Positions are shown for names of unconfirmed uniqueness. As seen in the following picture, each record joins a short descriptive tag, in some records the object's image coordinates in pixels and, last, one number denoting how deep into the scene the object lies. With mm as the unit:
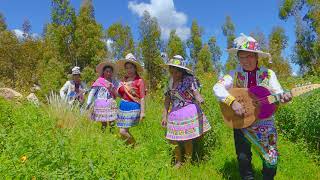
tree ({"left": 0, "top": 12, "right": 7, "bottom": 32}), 15474
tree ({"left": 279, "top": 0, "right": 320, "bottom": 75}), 12989
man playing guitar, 2560
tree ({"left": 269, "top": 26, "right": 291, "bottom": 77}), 13968
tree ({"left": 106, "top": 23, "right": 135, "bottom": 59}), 13941
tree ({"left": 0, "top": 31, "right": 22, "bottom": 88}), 13406
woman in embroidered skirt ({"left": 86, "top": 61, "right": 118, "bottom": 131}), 4211
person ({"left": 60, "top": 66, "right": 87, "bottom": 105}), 5102
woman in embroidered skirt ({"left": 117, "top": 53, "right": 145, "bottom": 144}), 3662
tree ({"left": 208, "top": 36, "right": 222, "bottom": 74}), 17313
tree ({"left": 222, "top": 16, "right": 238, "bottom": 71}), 17984
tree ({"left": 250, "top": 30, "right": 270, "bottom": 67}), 15482
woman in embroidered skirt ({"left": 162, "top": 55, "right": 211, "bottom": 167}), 3178
